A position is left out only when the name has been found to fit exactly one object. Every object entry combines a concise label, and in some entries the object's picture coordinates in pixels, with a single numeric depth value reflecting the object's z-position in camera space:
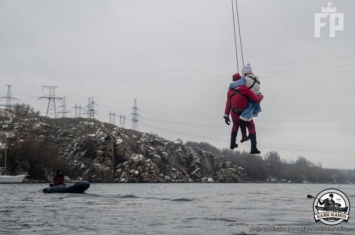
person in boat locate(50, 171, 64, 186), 76.06
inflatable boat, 74.12
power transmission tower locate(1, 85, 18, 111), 143.05
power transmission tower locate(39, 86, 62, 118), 132.25
